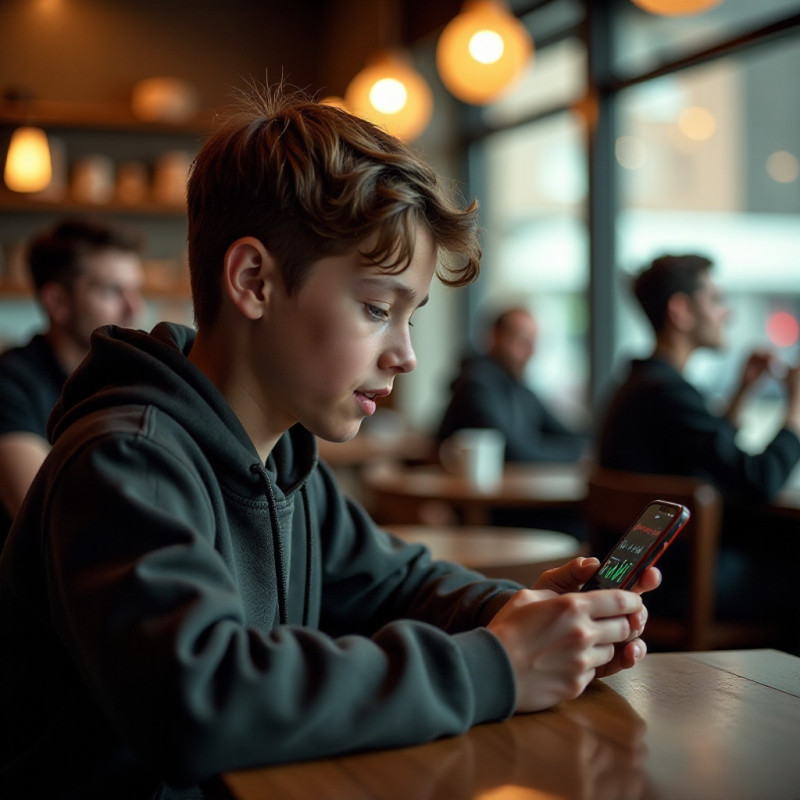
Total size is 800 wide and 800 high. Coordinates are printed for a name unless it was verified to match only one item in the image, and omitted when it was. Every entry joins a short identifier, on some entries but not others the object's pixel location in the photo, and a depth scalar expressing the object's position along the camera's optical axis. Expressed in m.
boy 0.82
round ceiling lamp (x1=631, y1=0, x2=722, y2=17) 3.24
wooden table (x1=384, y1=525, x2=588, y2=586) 1.93
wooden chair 2.57
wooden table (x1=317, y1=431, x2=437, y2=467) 5.24
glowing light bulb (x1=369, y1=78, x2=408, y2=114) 4.54
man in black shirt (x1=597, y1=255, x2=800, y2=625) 2.92
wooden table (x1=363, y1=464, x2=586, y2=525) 3.39
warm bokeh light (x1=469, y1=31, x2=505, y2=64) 3.91
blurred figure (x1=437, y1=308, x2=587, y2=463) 4.63
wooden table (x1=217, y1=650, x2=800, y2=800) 0.77
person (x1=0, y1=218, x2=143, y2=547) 2.34
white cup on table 3.66
